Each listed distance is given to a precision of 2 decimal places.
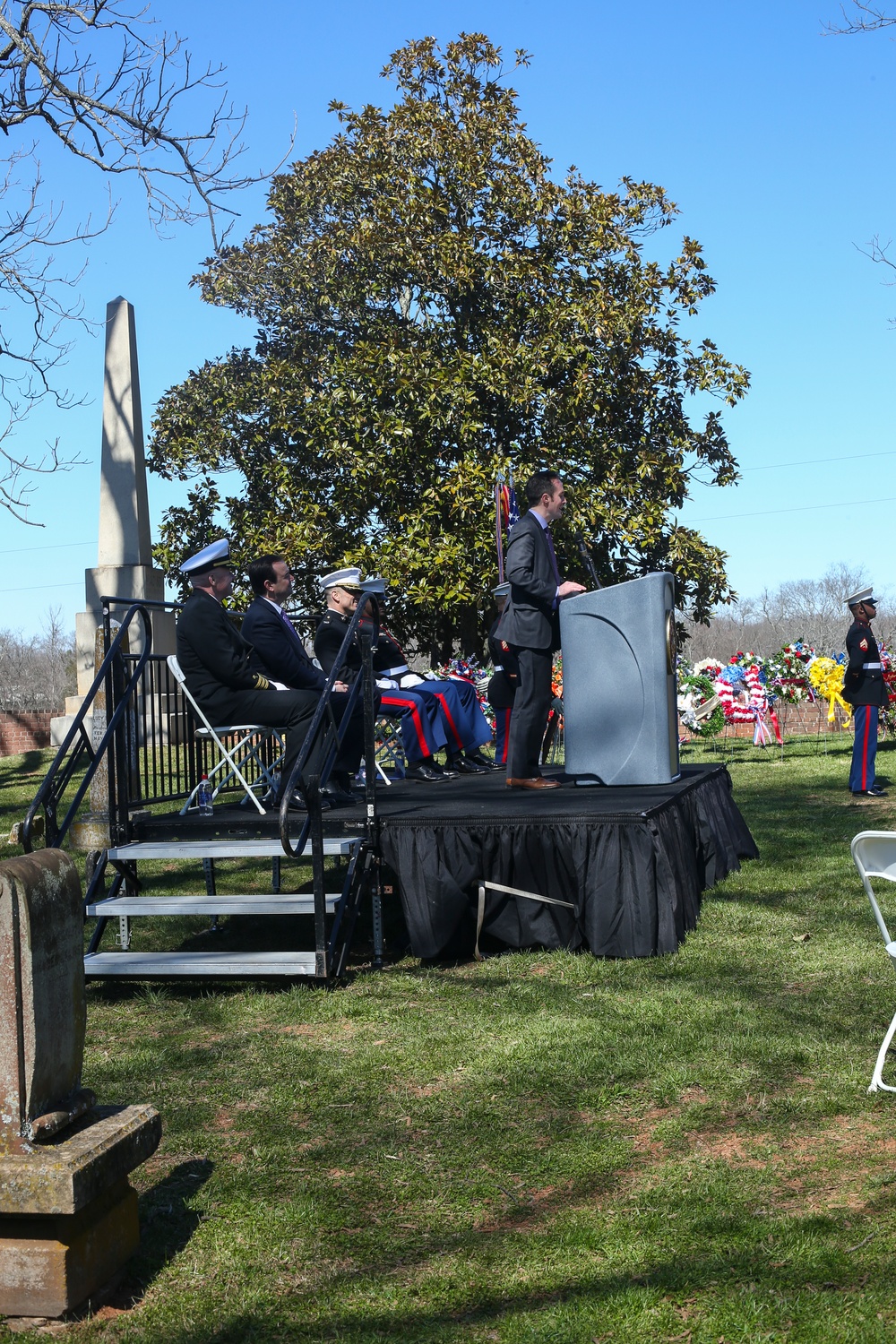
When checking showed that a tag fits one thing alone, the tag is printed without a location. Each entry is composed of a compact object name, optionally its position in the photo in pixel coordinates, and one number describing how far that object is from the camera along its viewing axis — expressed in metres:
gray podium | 6.51
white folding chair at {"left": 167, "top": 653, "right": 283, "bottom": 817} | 6.57
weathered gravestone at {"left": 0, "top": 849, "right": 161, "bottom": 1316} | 2.52
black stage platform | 5.48
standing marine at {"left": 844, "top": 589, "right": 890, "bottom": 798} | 11.46
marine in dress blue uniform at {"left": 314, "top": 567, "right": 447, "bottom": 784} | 7.73
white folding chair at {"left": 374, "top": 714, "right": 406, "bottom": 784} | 8.60
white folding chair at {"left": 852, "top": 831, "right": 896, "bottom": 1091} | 3.64
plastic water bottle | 6.67
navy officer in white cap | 6.45
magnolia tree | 18.28
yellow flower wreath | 16.73
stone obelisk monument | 16.23
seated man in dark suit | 6.99
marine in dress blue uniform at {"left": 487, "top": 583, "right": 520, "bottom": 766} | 10.05
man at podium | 6.64
